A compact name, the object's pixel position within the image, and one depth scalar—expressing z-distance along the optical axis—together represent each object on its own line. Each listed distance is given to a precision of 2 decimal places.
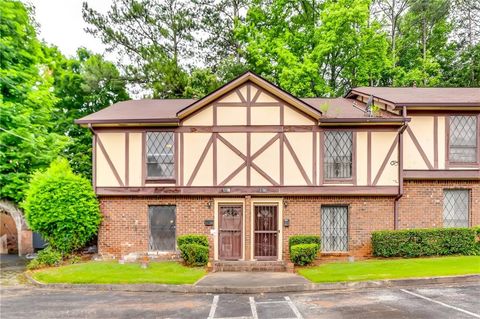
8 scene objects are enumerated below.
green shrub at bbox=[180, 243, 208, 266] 12.65
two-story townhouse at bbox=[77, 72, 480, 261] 13.65
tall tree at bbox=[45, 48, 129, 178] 24.62
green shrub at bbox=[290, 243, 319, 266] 12.59
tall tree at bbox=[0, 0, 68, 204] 12.96
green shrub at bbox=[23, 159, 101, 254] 12.95
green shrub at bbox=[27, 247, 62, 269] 13.03
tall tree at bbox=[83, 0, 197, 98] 26.66
